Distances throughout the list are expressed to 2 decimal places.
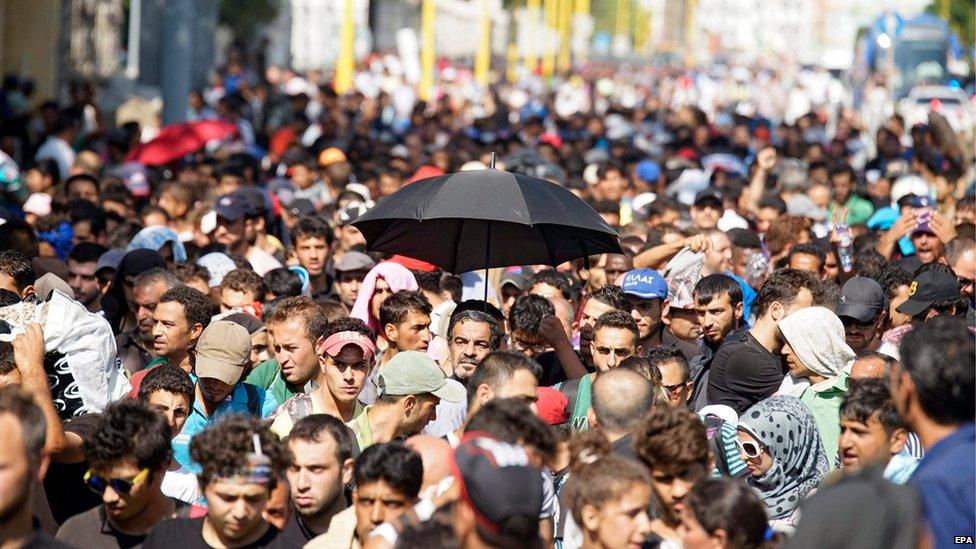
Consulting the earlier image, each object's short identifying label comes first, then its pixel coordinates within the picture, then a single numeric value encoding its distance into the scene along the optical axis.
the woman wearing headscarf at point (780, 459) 13.12
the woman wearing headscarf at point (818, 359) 14.94
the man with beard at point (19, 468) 9.01
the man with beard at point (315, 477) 11.83
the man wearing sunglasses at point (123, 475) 11.09
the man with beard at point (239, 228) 22.44
